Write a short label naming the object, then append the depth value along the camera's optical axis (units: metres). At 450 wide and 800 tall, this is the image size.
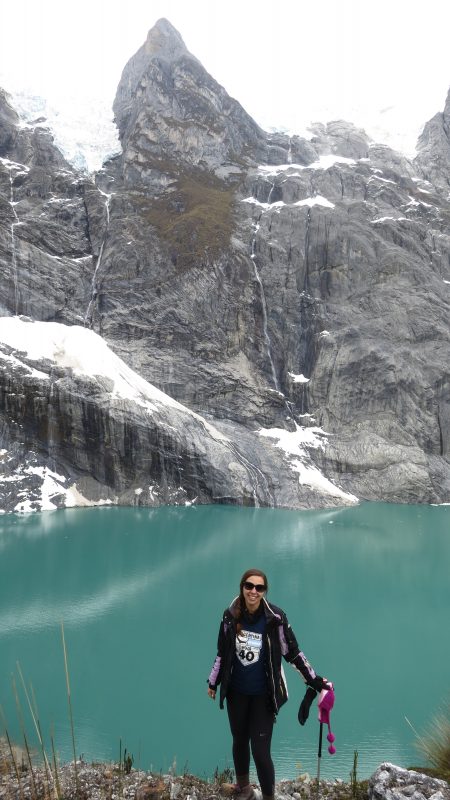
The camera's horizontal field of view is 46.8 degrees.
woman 4.99
